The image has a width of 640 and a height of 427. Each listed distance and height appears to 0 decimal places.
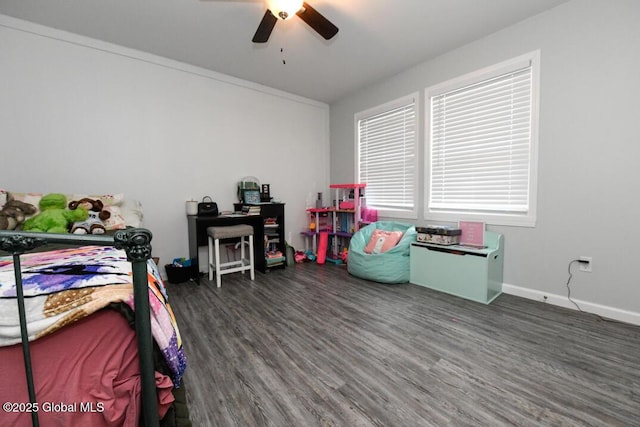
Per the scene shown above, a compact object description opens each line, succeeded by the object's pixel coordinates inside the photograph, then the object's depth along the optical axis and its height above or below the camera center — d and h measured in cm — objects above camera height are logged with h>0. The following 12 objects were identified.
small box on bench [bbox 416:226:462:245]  271 -38
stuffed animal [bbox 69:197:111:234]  207 -13
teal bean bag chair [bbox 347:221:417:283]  291 -72
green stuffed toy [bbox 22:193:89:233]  197 -11
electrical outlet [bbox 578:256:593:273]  216 -55
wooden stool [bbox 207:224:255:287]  285 -46
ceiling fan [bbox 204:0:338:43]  179 +130
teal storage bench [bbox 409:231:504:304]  240 -68
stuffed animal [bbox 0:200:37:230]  188 -8
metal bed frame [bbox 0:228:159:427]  68 -15
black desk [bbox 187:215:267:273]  296 -35
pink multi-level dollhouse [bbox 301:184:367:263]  372 -32
